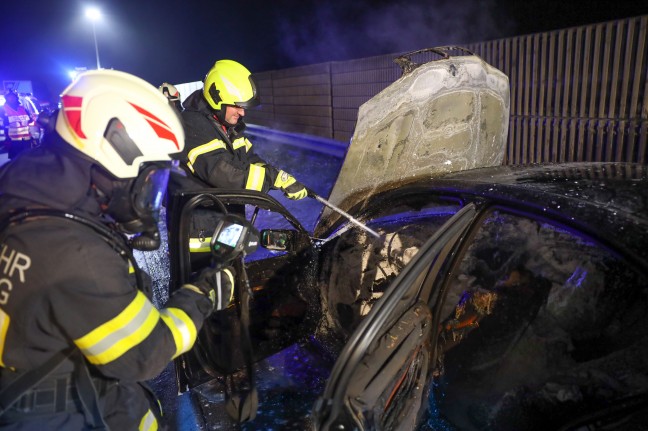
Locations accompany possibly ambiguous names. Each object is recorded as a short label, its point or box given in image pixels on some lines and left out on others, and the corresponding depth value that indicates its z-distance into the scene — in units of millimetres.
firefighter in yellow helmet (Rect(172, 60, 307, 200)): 3072
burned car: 1434
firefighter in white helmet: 1211
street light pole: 23609
